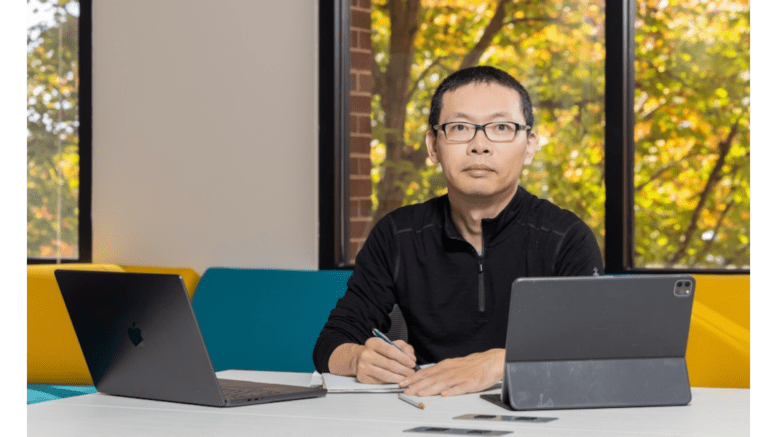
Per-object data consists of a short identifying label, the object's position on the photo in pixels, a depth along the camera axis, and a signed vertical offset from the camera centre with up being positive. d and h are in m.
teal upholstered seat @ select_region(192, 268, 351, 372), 3.25 -0.37
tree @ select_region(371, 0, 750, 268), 3.33 +0.40
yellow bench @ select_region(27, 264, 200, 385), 3.59 -0.50
